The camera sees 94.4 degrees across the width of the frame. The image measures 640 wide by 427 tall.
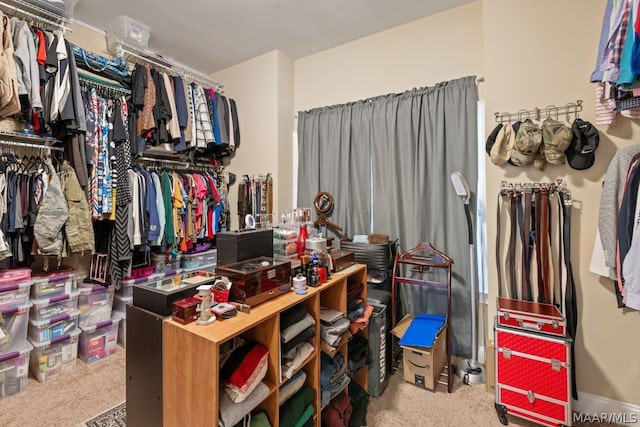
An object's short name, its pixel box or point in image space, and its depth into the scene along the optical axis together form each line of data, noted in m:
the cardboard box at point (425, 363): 2.04
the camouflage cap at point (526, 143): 1.87
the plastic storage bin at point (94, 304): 2.46
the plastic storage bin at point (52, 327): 2.18
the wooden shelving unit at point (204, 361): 0.96
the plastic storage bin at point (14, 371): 2.01
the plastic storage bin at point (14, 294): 2.02
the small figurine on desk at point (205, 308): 1.07
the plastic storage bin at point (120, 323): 2.67
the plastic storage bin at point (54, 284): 2.20
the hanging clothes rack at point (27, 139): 2.17
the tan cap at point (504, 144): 2.03
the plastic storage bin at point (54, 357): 2.19
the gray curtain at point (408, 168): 2.46
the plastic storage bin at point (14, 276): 2.03
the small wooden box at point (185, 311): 1.06
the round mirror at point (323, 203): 3.05
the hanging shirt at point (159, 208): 2.74
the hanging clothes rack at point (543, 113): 1.89
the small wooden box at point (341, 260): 1.78
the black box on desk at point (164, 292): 1.15
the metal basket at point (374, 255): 2.50
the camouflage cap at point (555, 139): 1.79
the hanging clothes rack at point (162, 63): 2.77
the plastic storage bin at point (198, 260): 3.10
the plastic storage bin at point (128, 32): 2.64
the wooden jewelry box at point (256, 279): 1.21
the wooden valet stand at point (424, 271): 2.17
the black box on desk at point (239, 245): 1.44
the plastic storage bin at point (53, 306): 2.19
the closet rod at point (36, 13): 2.15
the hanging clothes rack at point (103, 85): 2.47
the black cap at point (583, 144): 1.76
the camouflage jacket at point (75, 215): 2.23
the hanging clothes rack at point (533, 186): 1.94
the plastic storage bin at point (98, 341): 2.45
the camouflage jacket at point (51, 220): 2.11
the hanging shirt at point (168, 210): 2.83
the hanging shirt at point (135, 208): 2.61
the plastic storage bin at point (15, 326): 2.04
